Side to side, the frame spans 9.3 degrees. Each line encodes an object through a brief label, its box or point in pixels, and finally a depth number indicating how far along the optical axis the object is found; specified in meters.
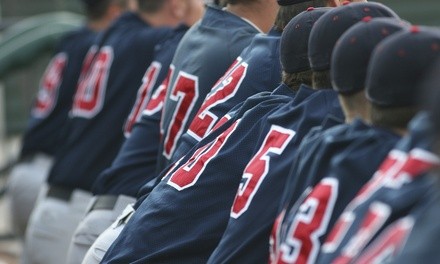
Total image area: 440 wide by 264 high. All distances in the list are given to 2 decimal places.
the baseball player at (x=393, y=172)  5.72
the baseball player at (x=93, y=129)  14.24
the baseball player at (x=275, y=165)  7.35
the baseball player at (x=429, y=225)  5.06
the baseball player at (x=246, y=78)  9.15
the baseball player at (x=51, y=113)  17.15
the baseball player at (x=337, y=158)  6.38
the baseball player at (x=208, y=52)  10.45
